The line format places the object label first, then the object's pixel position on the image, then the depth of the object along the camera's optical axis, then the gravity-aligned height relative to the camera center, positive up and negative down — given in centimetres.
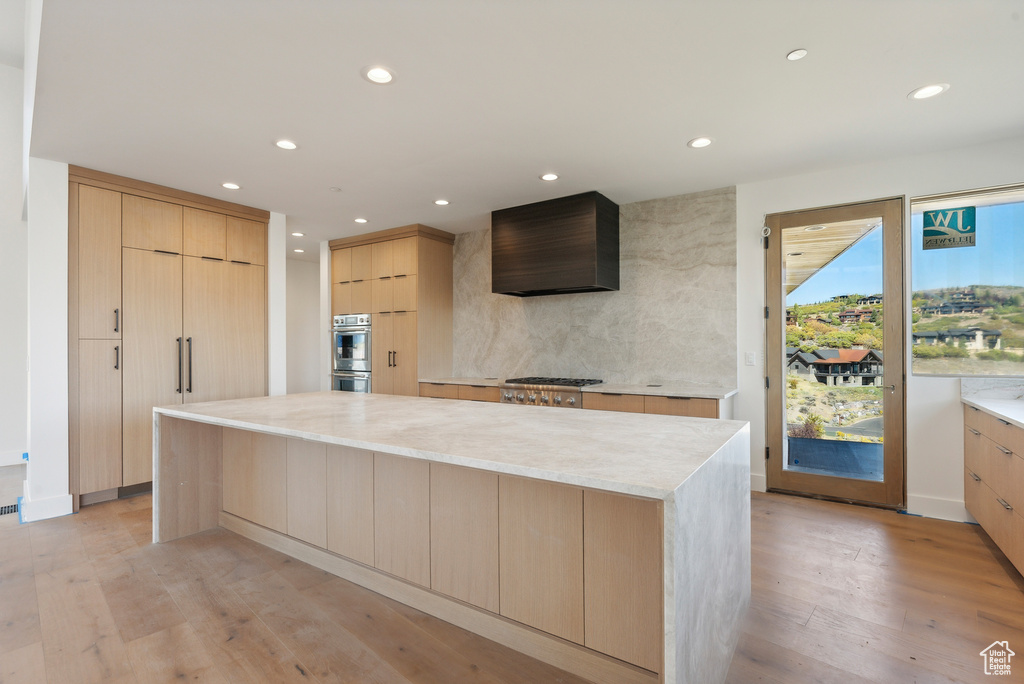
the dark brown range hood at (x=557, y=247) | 393 +86
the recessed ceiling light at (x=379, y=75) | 213 +126
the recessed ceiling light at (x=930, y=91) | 229 +126
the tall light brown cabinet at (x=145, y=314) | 338 +25
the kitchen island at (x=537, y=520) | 116 -65
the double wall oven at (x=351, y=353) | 552 -12
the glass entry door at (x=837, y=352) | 327 -9
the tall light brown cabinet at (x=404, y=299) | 514 +51
